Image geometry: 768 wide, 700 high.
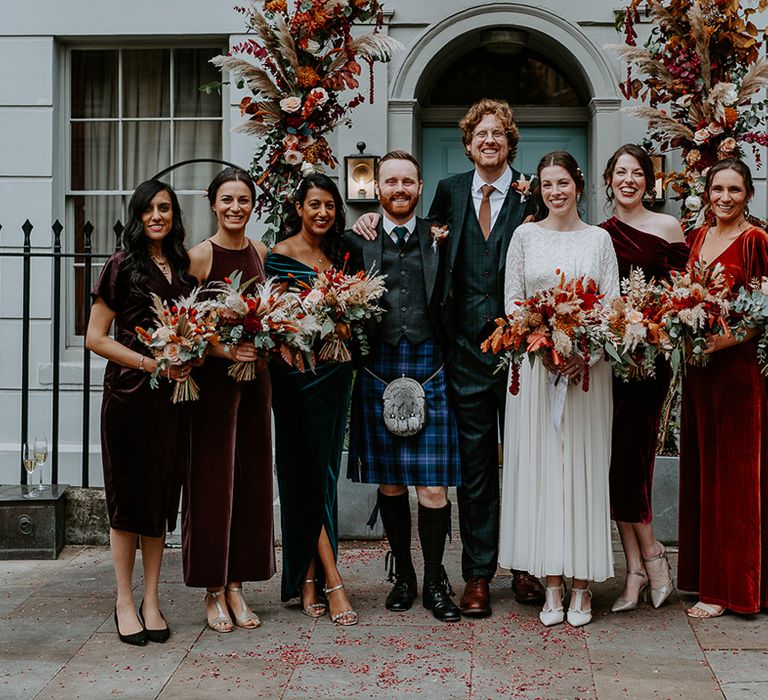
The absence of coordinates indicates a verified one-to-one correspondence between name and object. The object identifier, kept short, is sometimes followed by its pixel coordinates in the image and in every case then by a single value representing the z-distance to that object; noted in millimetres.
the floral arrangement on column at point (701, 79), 6090
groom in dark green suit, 5262
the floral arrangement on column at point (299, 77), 5965
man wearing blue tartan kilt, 5172
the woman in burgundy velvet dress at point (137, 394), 4789
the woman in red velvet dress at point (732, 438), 5094
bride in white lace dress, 4977
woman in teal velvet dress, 5133
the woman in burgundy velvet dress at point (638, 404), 5262
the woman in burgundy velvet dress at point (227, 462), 4977
